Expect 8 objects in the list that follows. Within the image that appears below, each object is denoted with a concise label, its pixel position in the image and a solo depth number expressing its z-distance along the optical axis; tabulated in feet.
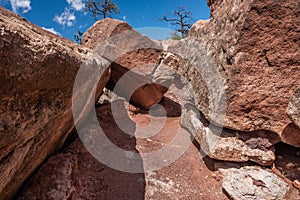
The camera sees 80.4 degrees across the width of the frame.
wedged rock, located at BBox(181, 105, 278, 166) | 8.73
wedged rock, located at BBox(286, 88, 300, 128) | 7.25
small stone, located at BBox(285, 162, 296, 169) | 8.74
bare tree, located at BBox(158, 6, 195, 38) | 59.41
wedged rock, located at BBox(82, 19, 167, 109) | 12.30
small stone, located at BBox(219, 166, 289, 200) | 7.48
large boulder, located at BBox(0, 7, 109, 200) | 3.39
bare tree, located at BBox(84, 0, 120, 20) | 55.17
